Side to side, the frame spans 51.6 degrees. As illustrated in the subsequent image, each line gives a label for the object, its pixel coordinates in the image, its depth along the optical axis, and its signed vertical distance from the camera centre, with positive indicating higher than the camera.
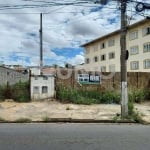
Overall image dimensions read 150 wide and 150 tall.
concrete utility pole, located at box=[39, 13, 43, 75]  15.88 +3.75
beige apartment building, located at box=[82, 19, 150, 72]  22.98 +4.80
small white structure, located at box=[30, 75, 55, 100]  10.33 -0.55
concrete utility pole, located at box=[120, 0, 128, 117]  6.96 +0.54
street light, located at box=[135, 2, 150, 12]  7.05 +3.27
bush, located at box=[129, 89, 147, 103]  10.72 -1.25
